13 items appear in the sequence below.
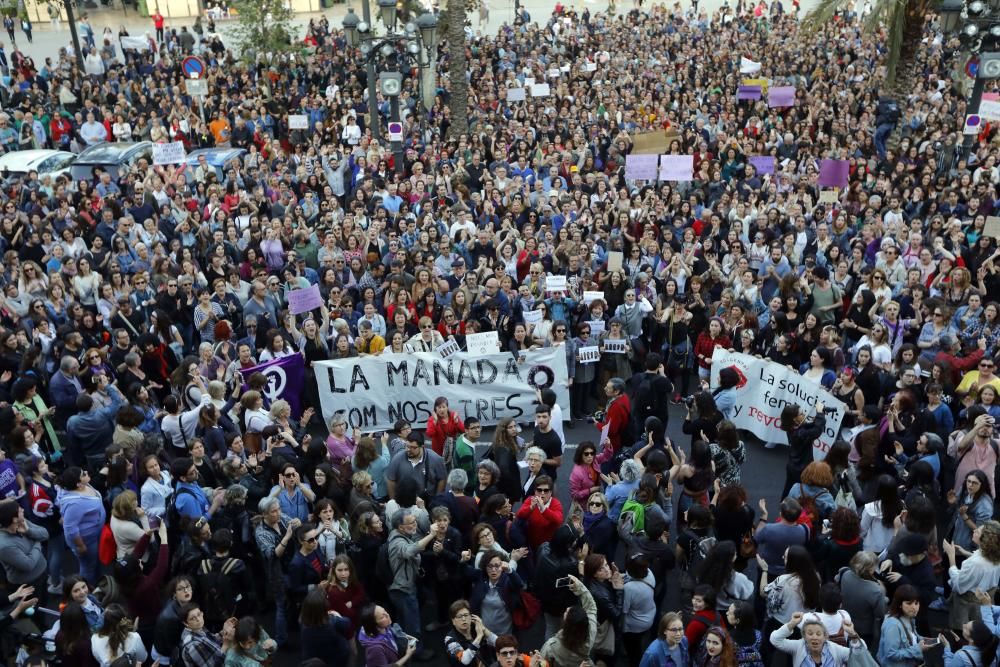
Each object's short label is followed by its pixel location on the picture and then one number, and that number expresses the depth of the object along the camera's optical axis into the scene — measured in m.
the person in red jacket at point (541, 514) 7.23
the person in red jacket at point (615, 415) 8.86
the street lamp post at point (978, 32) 15.54
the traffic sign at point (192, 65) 20.75
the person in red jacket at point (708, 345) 10.59
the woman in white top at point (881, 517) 7.07
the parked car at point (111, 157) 19.17
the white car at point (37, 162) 19.53
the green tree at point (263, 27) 26.38
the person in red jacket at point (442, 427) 8.81
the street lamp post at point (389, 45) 16.59
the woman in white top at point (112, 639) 5.96
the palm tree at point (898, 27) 18.84
